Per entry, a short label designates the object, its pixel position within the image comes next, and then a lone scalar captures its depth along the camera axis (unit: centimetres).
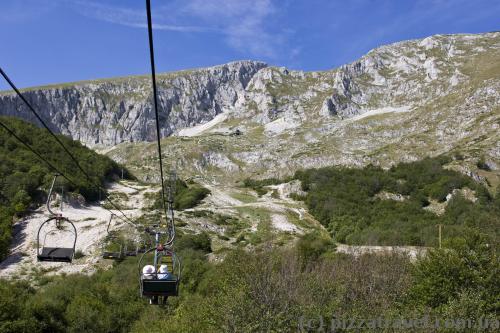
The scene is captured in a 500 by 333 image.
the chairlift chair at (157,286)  1697
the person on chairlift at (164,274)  1716
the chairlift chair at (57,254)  2017
